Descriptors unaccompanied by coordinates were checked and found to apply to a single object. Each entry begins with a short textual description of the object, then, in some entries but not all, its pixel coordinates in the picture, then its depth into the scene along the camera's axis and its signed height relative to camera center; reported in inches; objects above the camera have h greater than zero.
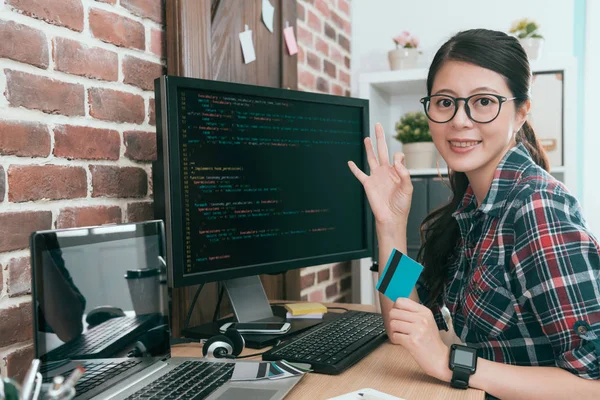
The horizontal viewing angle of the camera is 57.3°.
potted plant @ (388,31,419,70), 96.1 +21.0
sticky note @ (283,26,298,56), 75.1 +18.6
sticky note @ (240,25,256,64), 64.1 +15.3
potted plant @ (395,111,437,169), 93.7 +5.2
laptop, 29.3 -8.6
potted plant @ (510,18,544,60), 88.0 +21.7
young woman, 36.0 -5.8
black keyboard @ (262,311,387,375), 38.4 -13.2
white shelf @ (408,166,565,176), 92.4 +0.1
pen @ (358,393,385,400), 32.7 -13.4
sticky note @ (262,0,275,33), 69.4 +20.5
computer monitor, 42.4 -0.4
